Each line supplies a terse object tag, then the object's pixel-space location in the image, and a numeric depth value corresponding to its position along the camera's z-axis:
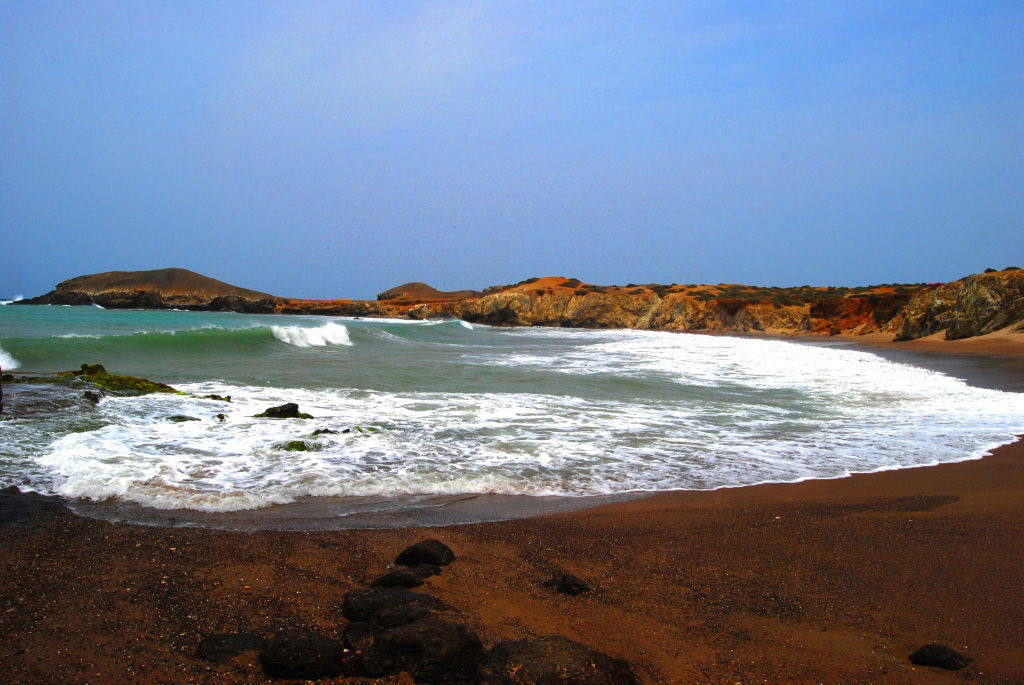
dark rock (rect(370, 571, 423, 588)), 3.63
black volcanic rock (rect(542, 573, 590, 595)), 3.67
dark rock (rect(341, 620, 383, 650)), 2.93
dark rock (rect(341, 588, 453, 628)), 3.16
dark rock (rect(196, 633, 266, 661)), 2.83
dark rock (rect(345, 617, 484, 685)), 2.74
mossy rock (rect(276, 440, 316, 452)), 7.02
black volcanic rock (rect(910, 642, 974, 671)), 2.91
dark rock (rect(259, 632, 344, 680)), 2.69
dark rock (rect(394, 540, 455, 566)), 4.00
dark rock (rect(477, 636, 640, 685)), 2.60
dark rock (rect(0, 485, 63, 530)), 4.58
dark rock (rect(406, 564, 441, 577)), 3.84
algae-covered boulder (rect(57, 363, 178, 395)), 10.46
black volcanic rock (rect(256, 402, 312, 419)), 8.95
